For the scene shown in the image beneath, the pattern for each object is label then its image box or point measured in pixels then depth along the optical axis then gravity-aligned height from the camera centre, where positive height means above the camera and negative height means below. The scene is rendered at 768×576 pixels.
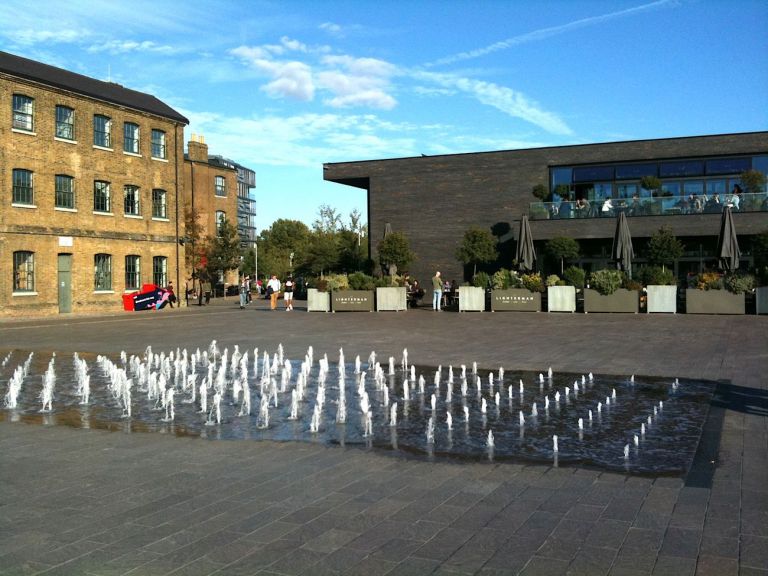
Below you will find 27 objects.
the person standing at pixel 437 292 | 32.66 -0.86
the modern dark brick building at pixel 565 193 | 35.41 +4.36
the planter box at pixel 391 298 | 32.62 -1.13
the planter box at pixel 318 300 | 32.84 -1.22
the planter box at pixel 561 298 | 29.28 -1.04
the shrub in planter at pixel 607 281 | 28.47 -0.35
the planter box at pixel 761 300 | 26.08 -1.02
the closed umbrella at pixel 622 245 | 31.08 +1.14
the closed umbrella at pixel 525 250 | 33.19 +0.99
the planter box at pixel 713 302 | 26.84 -1.12
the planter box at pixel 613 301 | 28.39 -1.14
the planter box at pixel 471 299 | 31.38 -1.14
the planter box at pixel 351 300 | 32.81 -1.22
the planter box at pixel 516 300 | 30.36 -1.17
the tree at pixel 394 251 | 36.78 +1.09
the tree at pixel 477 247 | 37.22 +1.29
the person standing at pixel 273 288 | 35.94 -0.76
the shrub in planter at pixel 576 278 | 29.62 -0.24
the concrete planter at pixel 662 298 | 27.83 -1.00
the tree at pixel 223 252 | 53.59 +1.56
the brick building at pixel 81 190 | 32.81 +4.18
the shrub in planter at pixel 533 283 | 30.41 -0.45
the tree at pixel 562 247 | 35.97 +1.23
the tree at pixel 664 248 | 32.84 +1.07
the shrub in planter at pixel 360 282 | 33.03 -0.42
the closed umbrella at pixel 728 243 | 28.91 +1.13
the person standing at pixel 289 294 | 34.44 -0.98
